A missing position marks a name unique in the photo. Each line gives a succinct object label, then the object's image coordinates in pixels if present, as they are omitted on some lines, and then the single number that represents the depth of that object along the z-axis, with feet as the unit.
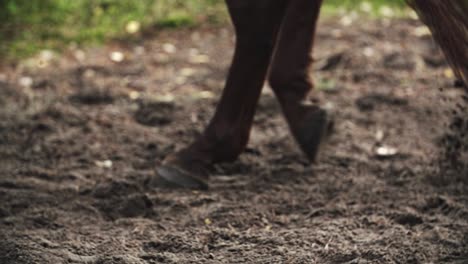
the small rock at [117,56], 35.26
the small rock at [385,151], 25.65
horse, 21.42
